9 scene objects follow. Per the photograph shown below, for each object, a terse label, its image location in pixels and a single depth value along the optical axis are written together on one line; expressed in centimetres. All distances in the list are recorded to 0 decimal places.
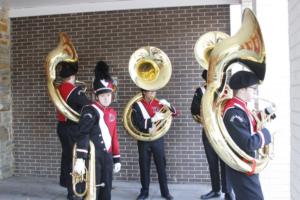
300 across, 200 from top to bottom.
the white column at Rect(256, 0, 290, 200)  509
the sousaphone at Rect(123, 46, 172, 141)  592
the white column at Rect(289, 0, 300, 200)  258
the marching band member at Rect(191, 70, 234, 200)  592
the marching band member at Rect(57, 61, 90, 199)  581
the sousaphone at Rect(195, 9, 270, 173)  324
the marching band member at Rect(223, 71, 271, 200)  344
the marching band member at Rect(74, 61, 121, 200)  431
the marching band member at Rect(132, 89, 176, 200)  592
